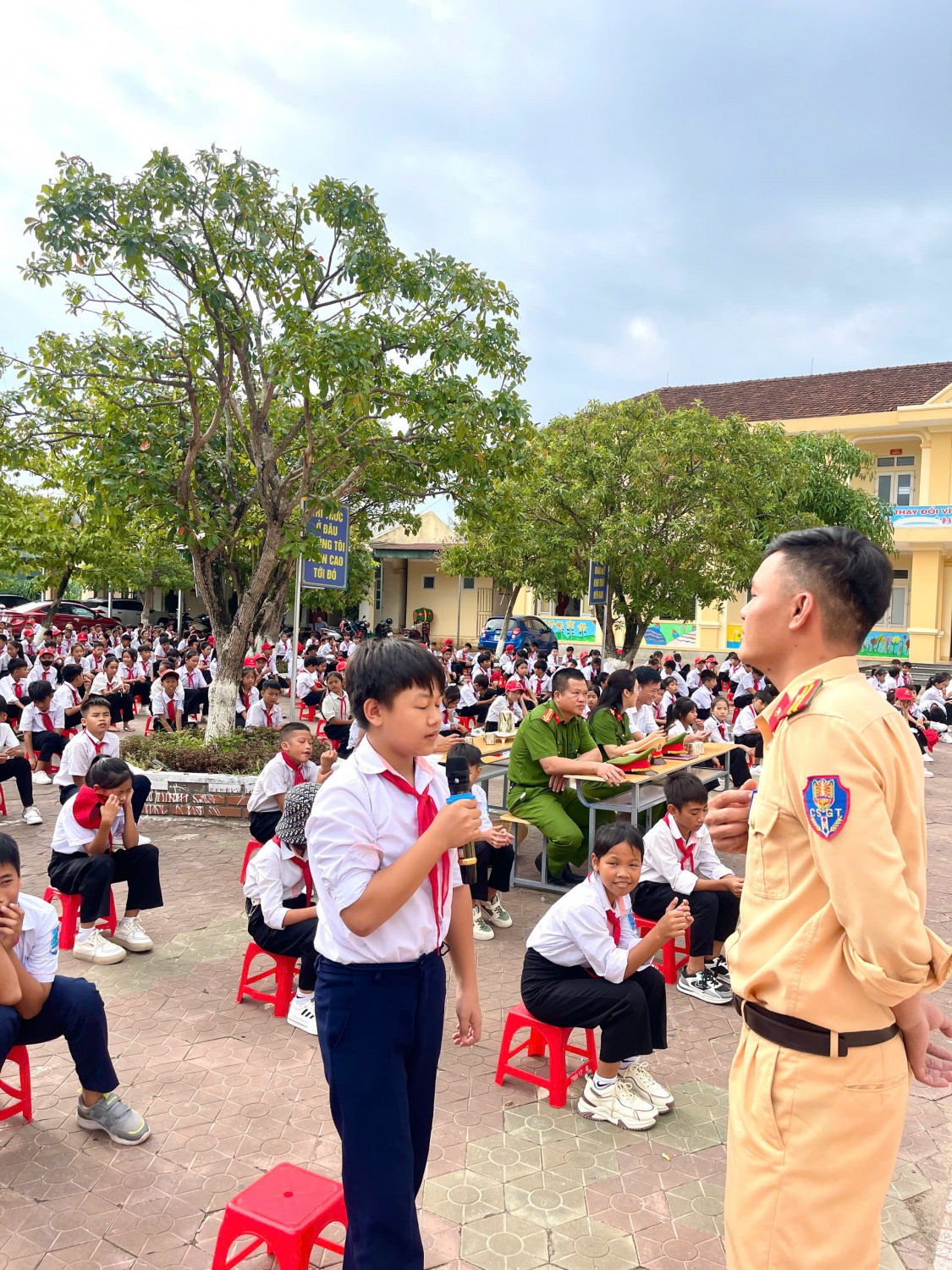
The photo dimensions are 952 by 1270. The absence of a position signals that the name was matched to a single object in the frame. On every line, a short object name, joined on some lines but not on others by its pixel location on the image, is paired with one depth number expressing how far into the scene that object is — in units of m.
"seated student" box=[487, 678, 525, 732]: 10.41
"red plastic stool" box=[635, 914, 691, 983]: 4.79
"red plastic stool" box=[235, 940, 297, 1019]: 4.20
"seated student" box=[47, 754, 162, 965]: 4.66
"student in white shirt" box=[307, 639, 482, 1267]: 1.87
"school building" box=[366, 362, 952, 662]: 23.50
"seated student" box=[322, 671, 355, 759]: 9.73
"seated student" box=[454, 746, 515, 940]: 5.46
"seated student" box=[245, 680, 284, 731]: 9.43
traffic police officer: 1.53
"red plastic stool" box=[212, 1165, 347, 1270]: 2.31
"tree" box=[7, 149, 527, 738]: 7.36
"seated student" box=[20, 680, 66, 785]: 8.93
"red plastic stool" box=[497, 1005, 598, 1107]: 3.53
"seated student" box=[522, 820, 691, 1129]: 3.39
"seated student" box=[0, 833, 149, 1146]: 3.00
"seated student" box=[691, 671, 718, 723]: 11.88
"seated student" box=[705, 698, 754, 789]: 8.98
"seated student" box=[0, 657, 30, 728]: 9.98
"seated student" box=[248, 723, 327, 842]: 5.38
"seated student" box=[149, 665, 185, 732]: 11.09
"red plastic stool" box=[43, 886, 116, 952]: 4.87
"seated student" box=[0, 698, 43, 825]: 7.36
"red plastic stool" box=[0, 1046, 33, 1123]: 3.21
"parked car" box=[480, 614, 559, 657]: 25.28
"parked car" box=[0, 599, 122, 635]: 23.53
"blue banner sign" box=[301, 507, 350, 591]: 8.77
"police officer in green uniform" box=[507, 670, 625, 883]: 6.02
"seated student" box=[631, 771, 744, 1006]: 4.64
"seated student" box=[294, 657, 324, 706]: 12.09
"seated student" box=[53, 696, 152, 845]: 6.12
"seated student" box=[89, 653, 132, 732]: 11.59
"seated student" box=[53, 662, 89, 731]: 9.59
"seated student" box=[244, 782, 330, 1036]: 4.00
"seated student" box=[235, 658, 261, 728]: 10.38
